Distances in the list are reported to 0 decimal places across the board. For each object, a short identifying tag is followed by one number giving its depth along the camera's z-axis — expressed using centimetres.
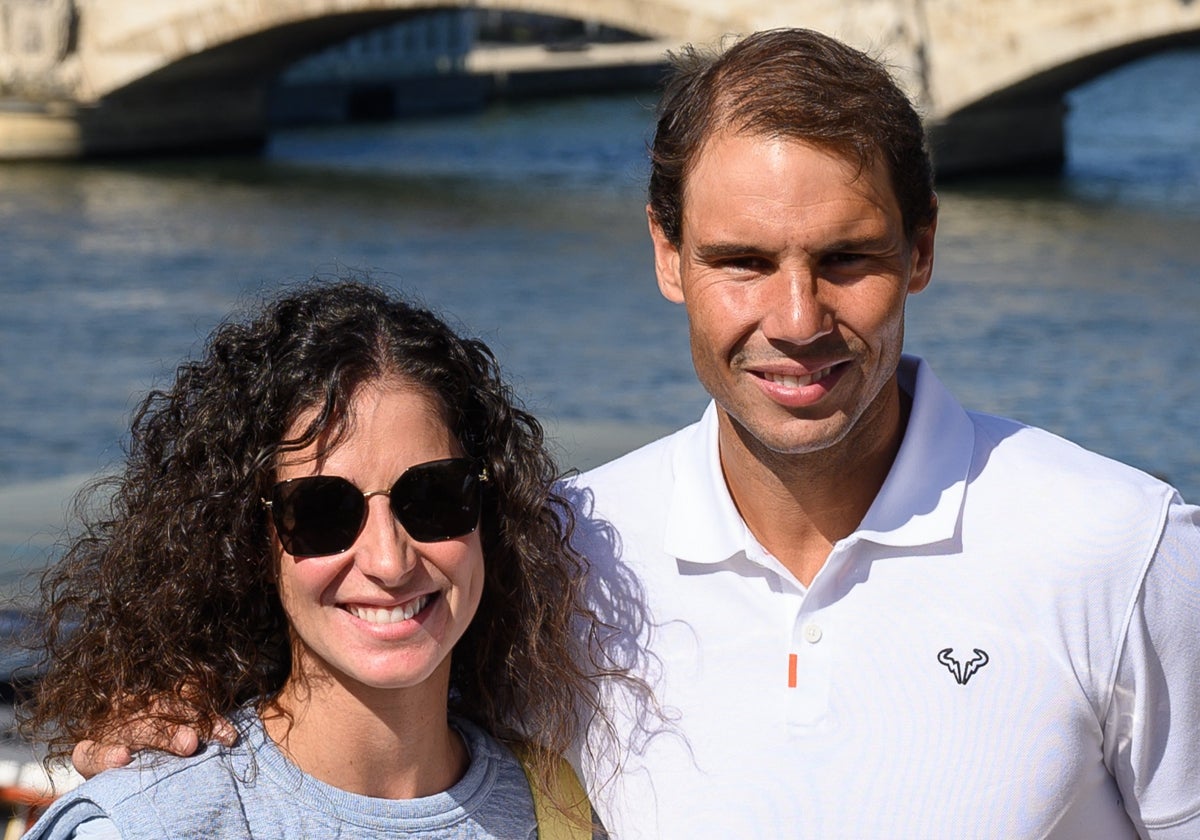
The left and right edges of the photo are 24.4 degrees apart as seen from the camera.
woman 166
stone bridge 1752
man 172
